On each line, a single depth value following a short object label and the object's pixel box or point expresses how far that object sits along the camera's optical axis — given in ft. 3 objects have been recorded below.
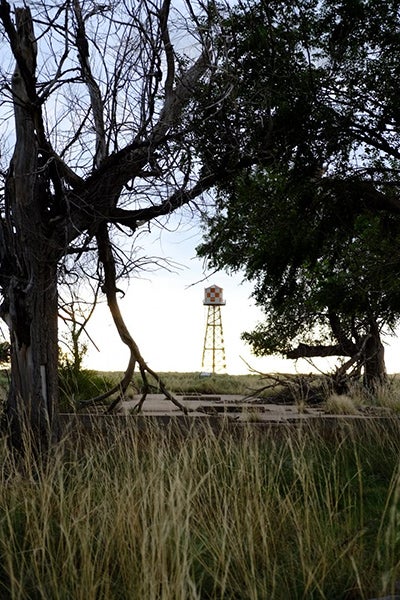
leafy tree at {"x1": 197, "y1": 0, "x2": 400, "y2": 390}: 28.43
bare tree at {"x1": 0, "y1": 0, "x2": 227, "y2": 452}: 23.90
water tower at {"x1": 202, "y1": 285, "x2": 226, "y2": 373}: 110.42
